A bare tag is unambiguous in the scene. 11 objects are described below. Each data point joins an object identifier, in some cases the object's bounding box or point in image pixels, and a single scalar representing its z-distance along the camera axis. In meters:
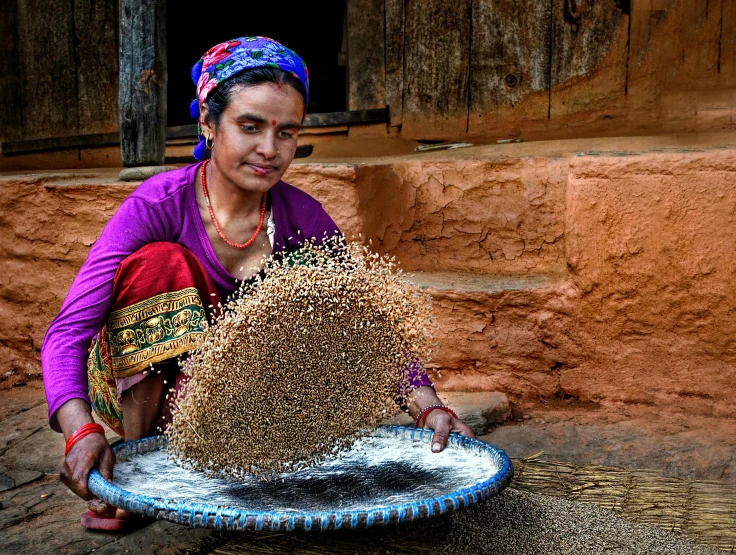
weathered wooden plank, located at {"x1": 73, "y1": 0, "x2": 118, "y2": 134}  4.74
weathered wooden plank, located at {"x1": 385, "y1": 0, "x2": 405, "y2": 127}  4.20
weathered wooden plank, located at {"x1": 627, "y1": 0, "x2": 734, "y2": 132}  3.51
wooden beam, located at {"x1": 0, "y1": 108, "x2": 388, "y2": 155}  4.27
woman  1.99
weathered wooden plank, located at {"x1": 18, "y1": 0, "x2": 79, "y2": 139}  4.82
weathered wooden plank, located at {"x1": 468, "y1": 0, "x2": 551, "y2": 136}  3.95
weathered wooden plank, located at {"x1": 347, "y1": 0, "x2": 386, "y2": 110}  4.25
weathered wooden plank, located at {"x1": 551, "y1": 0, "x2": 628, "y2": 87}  3.79
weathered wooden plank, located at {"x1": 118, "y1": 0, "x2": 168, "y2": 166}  3.45
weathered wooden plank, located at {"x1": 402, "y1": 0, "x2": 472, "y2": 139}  4.10
